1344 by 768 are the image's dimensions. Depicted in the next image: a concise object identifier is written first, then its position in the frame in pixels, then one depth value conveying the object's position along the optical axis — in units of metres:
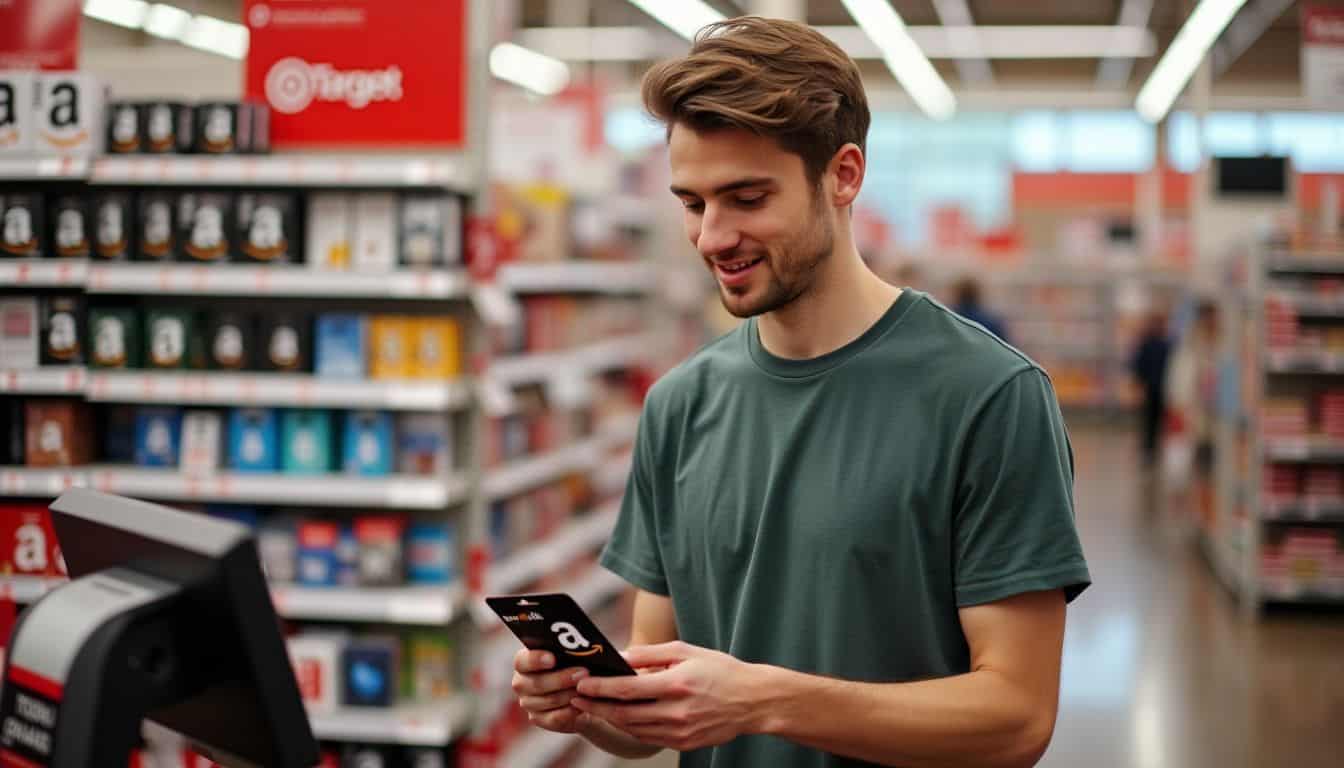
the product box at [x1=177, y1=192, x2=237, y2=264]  3.96
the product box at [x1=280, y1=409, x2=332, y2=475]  4.04
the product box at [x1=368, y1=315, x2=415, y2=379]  4.02
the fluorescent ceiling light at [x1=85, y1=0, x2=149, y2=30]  10.92
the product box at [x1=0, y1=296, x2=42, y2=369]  3.65
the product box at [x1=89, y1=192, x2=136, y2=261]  3.92
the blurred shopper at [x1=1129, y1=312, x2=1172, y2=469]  14.51
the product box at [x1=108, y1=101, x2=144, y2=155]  3.86
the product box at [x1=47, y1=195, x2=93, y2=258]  3.77
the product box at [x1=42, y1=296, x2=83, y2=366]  3.71
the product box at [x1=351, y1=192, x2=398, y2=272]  3.99
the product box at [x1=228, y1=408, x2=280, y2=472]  4.05
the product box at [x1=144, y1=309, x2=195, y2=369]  4.01
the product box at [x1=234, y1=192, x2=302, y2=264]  3.96
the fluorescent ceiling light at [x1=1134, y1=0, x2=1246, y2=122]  8.64
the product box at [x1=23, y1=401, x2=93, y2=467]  3.81
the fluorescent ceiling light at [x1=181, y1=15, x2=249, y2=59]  12.60
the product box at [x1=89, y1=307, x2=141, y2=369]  3.98
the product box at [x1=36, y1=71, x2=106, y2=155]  3.66
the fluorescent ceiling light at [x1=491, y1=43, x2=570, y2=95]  14.78
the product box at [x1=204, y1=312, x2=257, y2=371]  4.00
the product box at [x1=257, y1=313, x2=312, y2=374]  4.01
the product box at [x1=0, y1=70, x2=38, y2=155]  3.61
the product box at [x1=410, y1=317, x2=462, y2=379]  4.00
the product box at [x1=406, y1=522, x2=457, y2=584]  4.09
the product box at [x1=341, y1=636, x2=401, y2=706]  4.04
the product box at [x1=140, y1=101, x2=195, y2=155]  3.87
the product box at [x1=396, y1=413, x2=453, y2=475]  4.05
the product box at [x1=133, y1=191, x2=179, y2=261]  3.95
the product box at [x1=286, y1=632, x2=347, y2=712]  4.03
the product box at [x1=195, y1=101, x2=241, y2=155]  3.91
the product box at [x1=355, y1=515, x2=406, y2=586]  4.02
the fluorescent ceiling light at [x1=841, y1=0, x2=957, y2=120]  10.27
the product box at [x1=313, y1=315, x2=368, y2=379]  4.00
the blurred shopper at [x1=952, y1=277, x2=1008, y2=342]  8.84
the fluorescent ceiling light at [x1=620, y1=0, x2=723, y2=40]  11.49
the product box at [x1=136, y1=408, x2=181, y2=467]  4.07
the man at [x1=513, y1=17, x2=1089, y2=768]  1.62
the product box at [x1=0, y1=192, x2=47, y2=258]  3.65
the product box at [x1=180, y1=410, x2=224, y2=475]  4.07
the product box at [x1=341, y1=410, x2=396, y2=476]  4.04
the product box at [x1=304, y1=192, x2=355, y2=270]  4.00
